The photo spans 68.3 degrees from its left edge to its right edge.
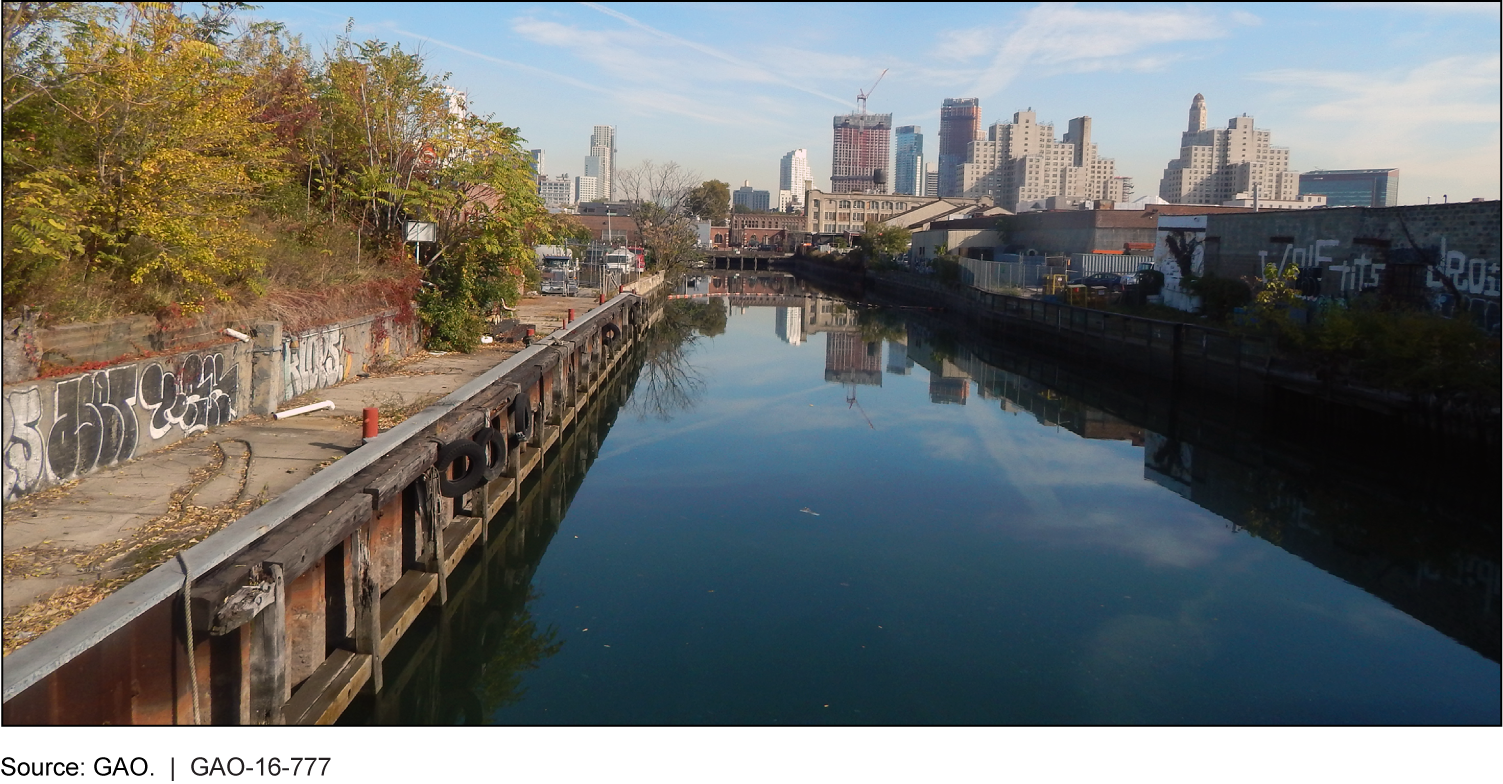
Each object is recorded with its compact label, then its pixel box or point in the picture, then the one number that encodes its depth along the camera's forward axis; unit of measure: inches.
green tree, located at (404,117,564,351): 1021.2
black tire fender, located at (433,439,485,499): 563.8
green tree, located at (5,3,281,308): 478.3
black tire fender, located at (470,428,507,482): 650.8
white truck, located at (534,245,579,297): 1991.9
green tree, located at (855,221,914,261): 4170.8
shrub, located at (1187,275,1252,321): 1603.1
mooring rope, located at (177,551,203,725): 317.8
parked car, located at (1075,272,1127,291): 2065.7
